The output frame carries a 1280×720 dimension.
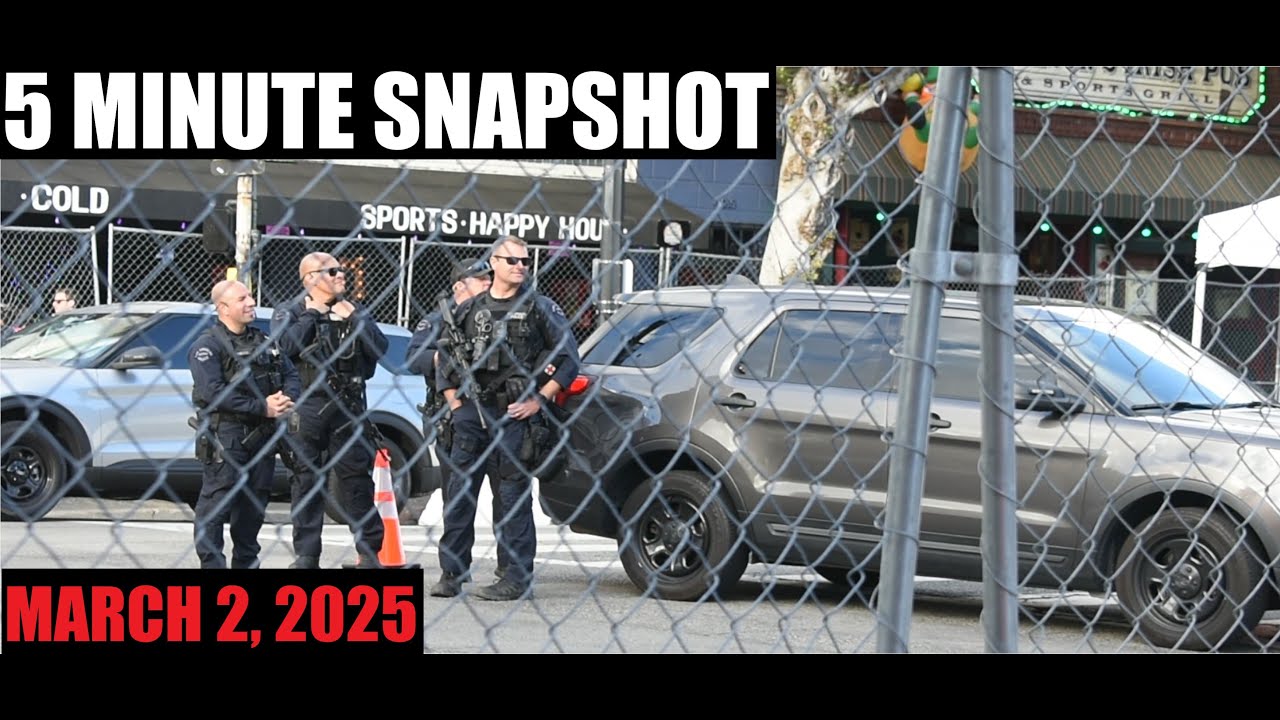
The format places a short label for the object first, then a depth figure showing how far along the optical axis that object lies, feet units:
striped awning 141.59
